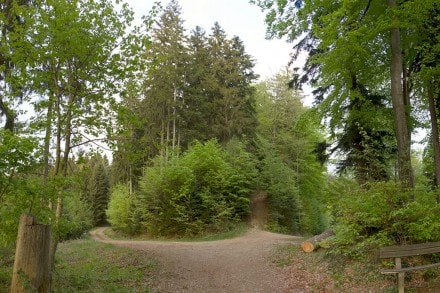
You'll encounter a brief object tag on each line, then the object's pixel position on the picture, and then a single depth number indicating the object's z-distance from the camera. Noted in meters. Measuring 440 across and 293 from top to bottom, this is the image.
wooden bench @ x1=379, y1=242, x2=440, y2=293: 6.19
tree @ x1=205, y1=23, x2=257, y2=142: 26.09
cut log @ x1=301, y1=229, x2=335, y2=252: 10.40
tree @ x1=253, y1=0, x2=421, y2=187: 9.01
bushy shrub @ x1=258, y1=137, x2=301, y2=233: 23.33
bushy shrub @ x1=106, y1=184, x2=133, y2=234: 26.97
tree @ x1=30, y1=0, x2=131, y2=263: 6.83
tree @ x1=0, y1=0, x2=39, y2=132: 6.76
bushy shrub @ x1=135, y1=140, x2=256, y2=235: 21.19
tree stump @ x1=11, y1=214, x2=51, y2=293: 3.32
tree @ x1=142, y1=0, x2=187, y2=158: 24.44
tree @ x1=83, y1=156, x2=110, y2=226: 42.03
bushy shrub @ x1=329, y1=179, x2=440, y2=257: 6.84
